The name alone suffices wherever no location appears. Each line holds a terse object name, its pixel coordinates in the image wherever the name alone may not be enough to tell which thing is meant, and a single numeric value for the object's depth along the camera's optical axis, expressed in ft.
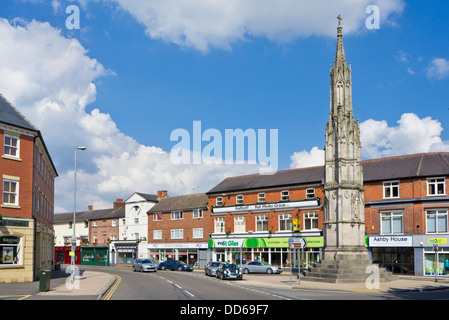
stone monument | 108.47
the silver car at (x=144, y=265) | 160.56
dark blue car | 176.24
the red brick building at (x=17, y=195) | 100.68
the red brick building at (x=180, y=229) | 206.08
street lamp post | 104.06
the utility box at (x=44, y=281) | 82.12
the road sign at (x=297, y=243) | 104.06
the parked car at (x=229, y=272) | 121.90
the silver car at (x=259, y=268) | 152.56
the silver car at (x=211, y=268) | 141.49
